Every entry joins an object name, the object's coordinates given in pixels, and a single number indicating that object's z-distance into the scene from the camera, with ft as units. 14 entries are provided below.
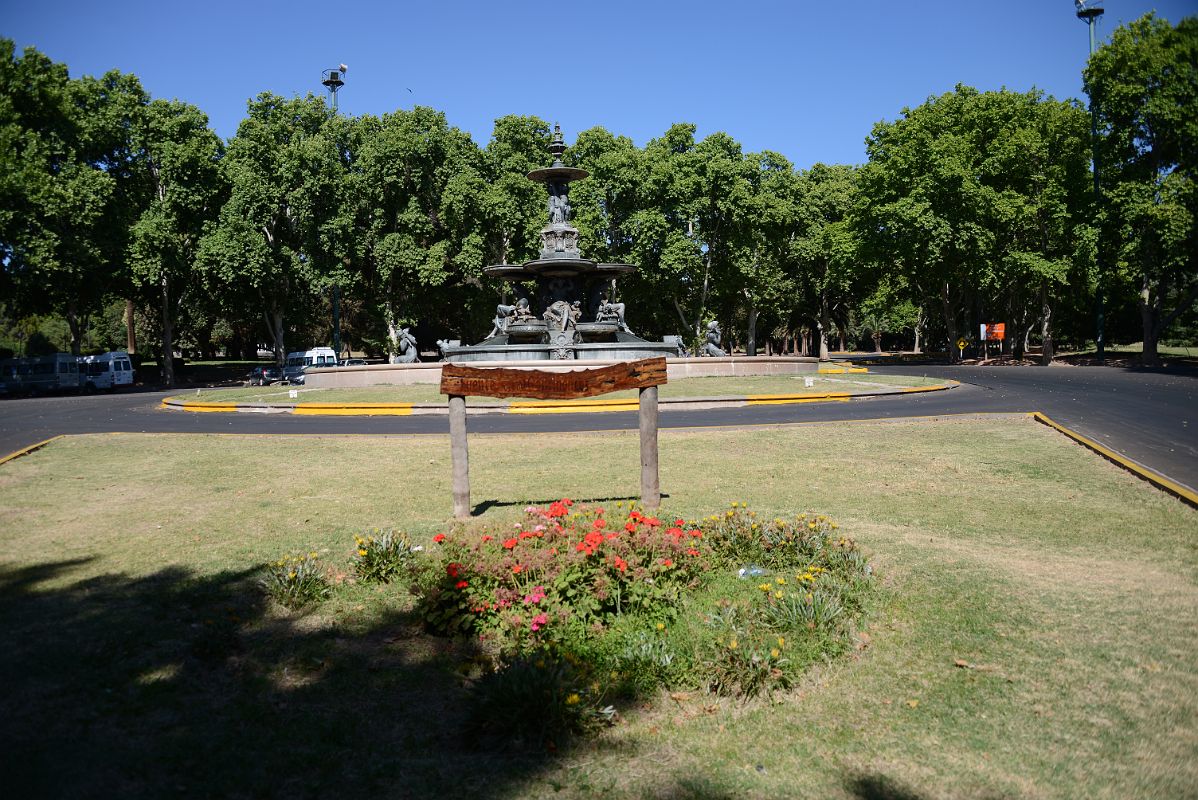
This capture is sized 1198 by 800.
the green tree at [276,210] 135.74
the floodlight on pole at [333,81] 168.86
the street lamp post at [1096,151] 121.90
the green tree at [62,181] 113.60
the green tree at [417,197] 152.35
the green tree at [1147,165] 106.93
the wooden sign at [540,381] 25.11
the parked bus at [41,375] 129.80
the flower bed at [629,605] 13.57
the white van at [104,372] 130.62
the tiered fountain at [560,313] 92.17
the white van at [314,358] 159.12
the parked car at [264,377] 128.98
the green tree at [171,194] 129.80
